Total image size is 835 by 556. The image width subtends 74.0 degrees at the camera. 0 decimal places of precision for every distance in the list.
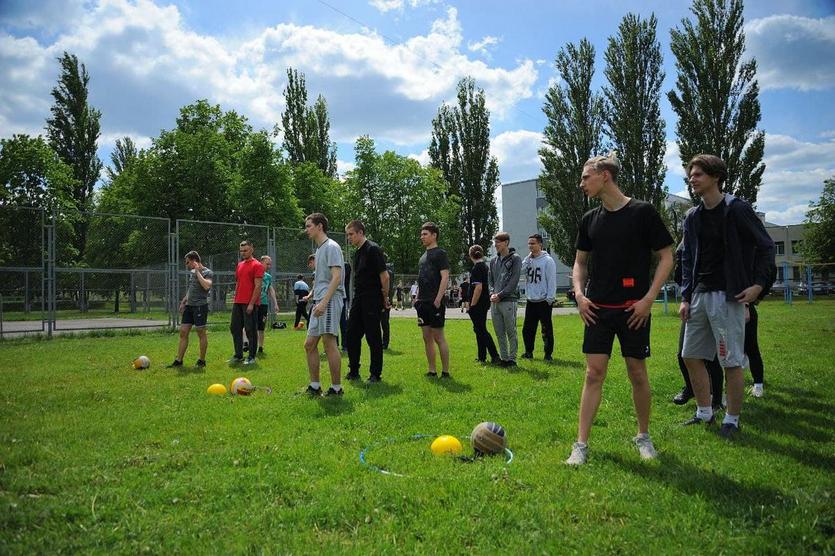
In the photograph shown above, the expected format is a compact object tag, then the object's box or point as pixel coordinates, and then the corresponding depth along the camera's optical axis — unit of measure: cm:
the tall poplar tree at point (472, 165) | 4859
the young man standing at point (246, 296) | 963
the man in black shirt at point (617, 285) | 399
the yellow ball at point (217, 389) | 685
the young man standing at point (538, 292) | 965
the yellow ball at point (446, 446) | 419
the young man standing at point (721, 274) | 450
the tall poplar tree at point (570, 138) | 3703
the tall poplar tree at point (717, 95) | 3212
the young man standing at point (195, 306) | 930
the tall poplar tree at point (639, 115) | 3409
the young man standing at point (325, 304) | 658
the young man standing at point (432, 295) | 785
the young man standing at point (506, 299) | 902
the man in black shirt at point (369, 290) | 754
